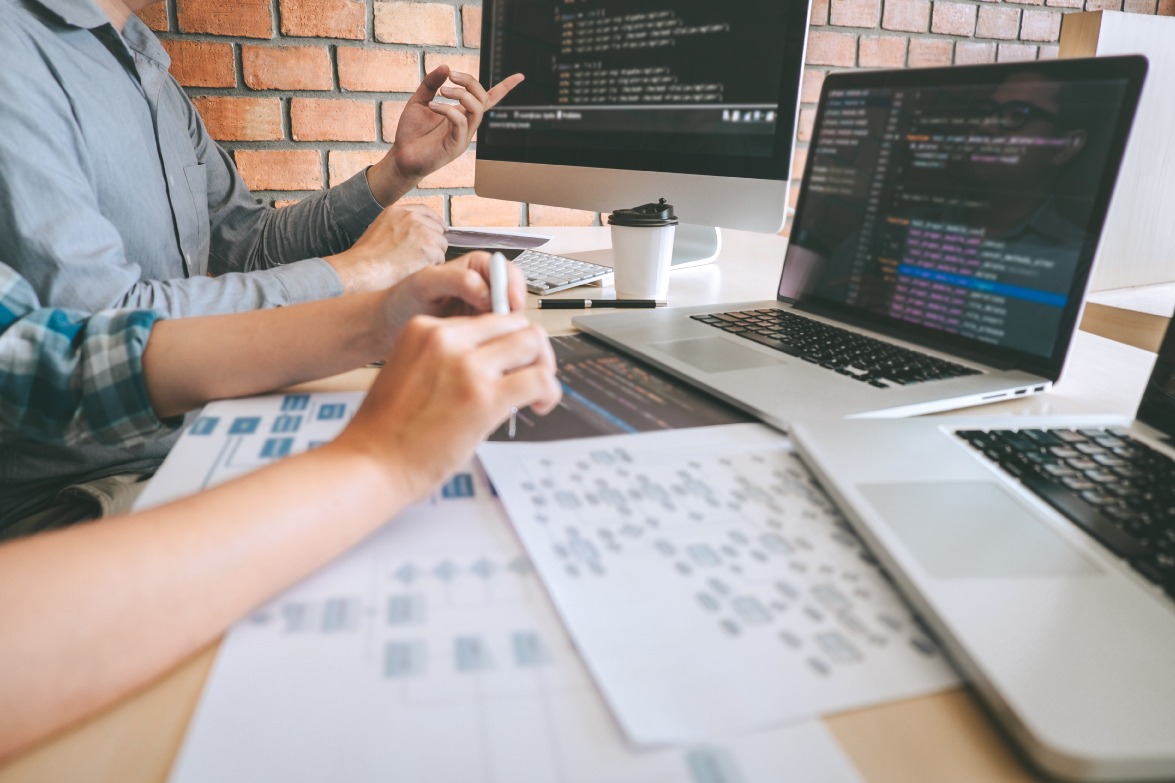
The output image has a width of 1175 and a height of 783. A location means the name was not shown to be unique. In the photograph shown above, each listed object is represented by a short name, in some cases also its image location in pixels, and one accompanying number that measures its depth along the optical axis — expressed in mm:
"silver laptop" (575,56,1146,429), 598
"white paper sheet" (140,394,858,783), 253
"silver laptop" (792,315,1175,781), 262
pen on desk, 896
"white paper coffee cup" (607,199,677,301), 913
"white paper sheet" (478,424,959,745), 286
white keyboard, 986
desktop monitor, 923
